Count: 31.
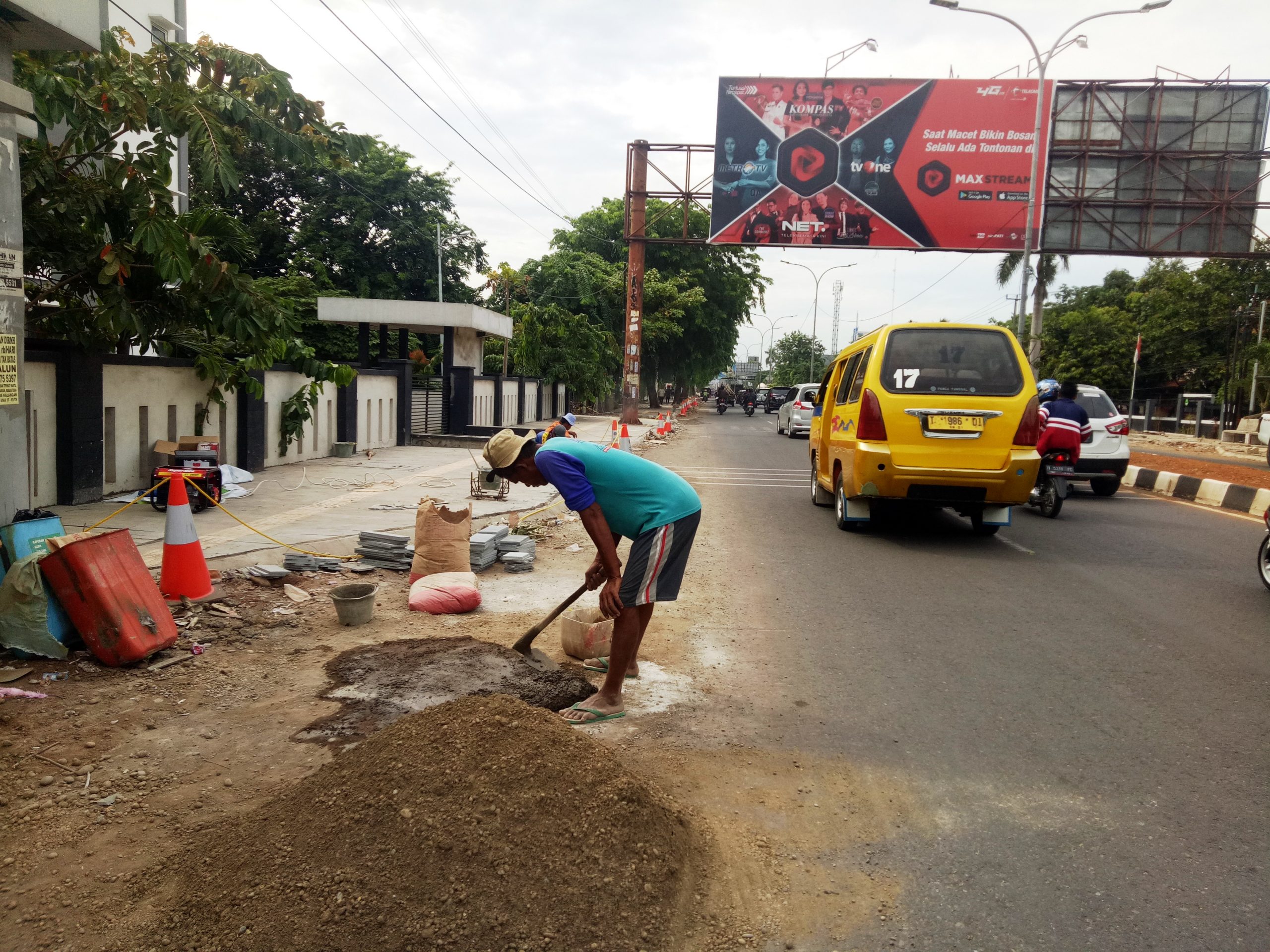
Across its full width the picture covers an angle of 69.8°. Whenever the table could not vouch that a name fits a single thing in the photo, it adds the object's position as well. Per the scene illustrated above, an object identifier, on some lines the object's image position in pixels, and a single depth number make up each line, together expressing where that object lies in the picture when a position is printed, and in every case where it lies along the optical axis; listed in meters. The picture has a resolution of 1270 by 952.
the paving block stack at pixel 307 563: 6.86
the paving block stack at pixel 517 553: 7.31
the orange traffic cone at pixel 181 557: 5.79
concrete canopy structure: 19.48
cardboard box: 9.73
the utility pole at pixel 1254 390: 30.45
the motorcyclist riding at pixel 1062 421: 10.92
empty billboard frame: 22.03
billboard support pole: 26.14
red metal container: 4.59
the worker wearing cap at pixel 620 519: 3.94
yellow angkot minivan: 8.31
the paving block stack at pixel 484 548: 7.08
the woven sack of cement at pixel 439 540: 6.43
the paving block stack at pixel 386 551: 7.13
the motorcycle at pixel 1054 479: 10.77
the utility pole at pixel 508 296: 32.88
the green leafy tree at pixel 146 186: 8.22
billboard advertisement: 22.50
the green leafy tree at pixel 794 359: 87.25
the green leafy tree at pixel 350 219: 34.38
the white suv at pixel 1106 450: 13.02
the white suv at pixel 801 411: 27.95
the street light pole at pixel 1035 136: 19.45
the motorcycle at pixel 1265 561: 7.09
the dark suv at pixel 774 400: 50.97
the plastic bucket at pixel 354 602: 5.56
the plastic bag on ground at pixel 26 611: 4.54
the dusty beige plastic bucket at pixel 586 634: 4.91
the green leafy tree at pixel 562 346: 31.64
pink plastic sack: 5.89
